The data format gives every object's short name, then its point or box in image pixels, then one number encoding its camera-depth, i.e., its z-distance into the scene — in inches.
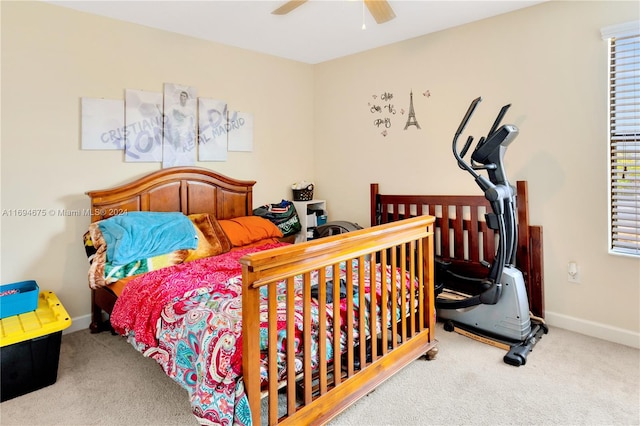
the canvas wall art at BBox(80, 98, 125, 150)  115.0
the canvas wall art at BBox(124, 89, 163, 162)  123.0
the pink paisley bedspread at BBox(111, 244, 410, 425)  59.9
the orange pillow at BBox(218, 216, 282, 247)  129.0
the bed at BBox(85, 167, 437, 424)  59.4
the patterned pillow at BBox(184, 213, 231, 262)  116.3
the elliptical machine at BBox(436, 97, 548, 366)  99.6
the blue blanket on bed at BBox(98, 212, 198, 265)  101.3
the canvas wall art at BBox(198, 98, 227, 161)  139.5
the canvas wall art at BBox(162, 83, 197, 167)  130.9
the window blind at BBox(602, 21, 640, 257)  100.3
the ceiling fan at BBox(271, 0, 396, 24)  91.5
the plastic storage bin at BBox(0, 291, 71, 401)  82.3
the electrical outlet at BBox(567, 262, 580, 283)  111.7
